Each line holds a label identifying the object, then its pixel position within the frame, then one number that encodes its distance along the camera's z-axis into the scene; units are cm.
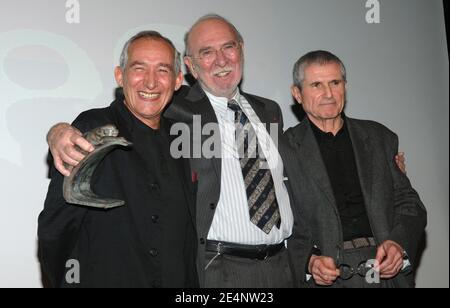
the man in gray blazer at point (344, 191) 240
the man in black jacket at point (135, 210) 198
